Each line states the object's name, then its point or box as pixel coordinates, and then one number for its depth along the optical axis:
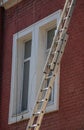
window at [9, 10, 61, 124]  12.62
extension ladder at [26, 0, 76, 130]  9.98
